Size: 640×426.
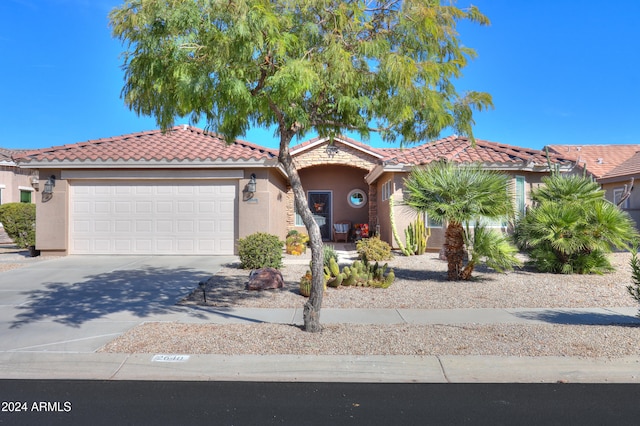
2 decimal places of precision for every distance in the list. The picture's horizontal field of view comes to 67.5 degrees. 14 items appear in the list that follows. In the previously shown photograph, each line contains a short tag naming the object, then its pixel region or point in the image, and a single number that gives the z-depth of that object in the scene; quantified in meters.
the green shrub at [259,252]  11.98
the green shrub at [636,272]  6.59
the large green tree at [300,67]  5.33
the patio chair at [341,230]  21.89
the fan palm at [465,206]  10.33
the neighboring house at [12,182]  24.67
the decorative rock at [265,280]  9.55
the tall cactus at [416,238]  15.40
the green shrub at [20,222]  16.36
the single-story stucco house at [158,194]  14.94
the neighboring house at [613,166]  21.69
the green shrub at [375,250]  14.02
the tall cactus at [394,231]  15.23
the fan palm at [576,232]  11.23
